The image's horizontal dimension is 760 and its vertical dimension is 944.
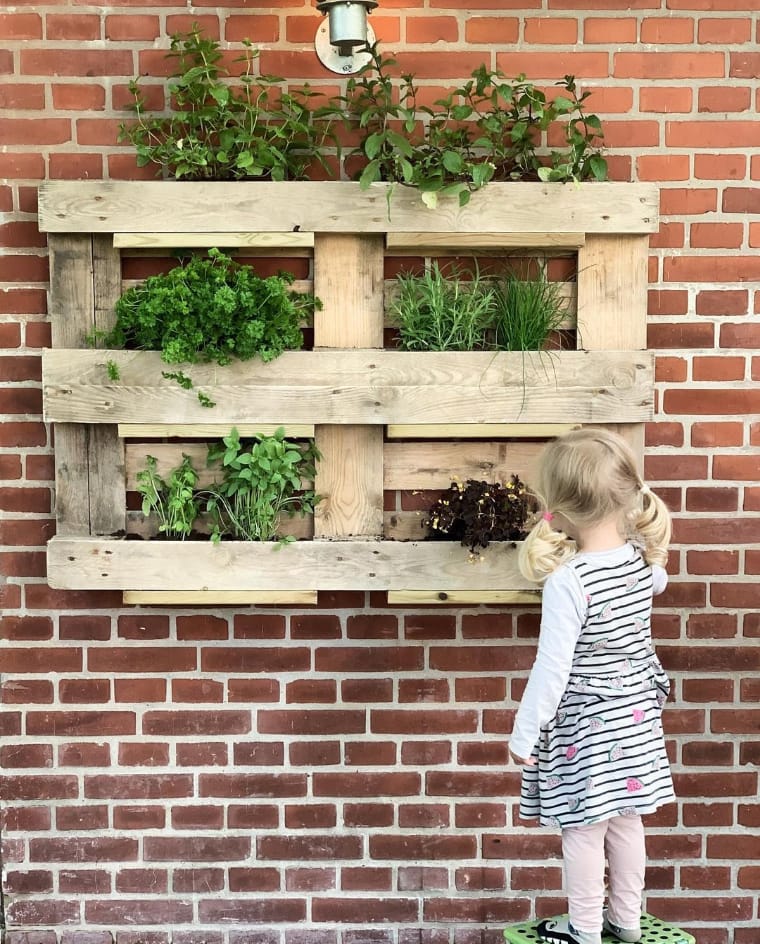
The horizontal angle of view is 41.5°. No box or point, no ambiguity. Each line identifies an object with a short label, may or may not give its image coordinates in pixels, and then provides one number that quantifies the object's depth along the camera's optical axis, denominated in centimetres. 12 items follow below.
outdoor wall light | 259
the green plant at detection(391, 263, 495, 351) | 274
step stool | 250
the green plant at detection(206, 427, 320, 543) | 274
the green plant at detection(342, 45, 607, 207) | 266
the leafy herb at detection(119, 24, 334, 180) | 268
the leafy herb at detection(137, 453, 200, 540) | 277
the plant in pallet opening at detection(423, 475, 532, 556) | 270
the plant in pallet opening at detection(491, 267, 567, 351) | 272
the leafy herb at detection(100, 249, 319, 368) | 264
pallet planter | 272
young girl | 231
